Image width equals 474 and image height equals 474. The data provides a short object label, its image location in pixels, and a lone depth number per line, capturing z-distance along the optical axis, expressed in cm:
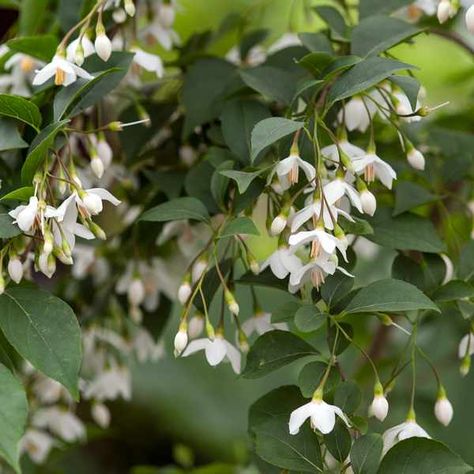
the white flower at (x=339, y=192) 92
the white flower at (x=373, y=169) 94
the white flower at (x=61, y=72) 93
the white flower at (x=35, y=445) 111
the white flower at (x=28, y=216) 90
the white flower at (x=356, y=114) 96
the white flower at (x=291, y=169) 92
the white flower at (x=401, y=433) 93
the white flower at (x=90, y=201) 91
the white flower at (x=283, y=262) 93
